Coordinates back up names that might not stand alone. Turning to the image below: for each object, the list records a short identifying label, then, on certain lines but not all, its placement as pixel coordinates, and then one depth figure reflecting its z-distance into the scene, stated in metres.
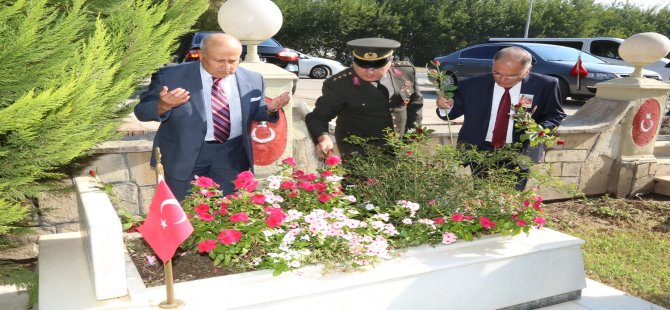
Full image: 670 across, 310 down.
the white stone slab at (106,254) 2.20
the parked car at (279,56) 14.57
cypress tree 2.00
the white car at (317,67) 18.08
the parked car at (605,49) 14.45
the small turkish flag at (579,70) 11.97
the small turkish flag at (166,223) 2.12
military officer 3.82
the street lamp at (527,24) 31.25
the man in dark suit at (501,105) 3.88
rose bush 2.68
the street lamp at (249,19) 3.83
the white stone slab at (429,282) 2.40
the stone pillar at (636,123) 6.09
